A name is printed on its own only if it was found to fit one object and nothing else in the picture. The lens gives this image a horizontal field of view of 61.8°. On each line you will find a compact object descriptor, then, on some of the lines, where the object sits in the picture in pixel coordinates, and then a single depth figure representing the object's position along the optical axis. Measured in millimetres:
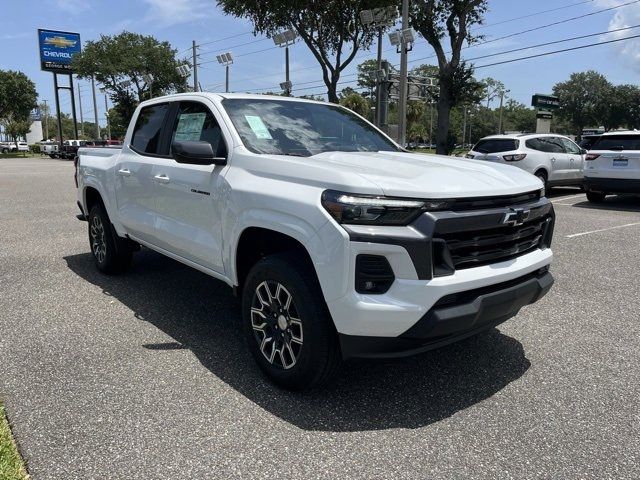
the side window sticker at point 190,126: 4255
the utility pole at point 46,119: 116762
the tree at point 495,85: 103562
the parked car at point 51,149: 52338
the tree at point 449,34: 25109
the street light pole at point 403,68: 18406
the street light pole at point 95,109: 62106
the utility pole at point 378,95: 17203
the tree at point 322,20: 23375
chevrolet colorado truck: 2748
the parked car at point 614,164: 11452
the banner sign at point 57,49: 54438
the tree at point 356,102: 54562
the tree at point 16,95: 59375
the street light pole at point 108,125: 88688
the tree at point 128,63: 47438
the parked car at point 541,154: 13375
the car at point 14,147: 76219
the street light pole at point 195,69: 40969
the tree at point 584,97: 85438
